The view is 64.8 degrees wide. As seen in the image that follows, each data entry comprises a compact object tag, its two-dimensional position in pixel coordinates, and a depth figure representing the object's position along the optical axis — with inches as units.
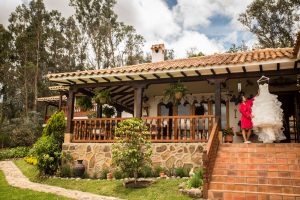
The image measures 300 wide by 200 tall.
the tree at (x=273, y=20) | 725.0
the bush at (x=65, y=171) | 330.2
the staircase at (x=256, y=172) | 205.6
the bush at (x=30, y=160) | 482.4
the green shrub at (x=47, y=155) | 337.4
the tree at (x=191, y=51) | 984.8
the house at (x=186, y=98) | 289.2
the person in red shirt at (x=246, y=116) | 289.2
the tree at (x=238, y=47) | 845.8
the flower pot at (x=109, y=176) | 309.0
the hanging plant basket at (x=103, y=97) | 359.9
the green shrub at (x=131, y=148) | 265.3
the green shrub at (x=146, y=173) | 293.9
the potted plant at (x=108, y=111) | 453.1
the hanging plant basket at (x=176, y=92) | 322.1
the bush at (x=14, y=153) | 622.3
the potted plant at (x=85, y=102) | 388.7
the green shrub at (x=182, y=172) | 283.9
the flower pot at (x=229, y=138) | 333.6
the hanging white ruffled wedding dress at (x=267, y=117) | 279.9
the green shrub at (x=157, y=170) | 294.2
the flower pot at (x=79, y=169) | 322.8
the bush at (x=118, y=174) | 302.5
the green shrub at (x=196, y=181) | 224.6
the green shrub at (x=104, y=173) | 315.9
